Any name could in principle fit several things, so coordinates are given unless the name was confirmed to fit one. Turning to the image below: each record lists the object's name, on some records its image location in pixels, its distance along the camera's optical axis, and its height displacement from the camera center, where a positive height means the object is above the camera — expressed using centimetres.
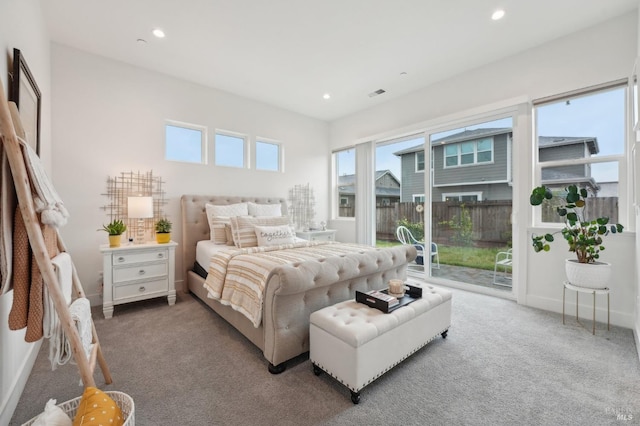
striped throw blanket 201 -47
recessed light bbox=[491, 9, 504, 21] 250 +184
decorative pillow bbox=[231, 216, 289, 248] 318 -20
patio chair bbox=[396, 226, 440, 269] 413 -50
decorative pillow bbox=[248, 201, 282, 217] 402 +4
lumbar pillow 316 -27
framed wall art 178 +85
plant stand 238 -70
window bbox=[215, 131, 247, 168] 419 +100
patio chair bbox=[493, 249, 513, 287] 341 -67
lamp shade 307 +6
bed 182 -61
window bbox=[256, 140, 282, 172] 464 +100
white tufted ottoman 156 -79
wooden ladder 107 -8
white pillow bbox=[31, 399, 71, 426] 107 -82
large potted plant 241 -30
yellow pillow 104 -79
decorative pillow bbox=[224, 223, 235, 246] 343 -26
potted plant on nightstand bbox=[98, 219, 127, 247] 288 -20
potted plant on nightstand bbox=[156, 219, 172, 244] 321 -23
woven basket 129 -92
